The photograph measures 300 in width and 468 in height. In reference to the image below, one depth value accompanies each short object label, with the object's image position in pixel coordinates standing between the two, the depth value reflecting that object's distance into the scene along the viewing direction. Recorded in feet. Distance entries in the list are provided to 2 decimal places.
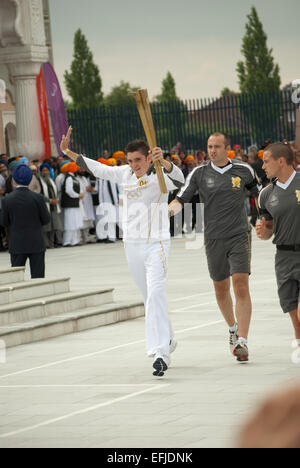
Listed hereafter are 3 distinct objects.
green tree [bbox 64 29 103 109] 271.90
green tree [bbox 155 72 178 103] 355.83
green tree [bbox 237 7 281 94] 241.14
